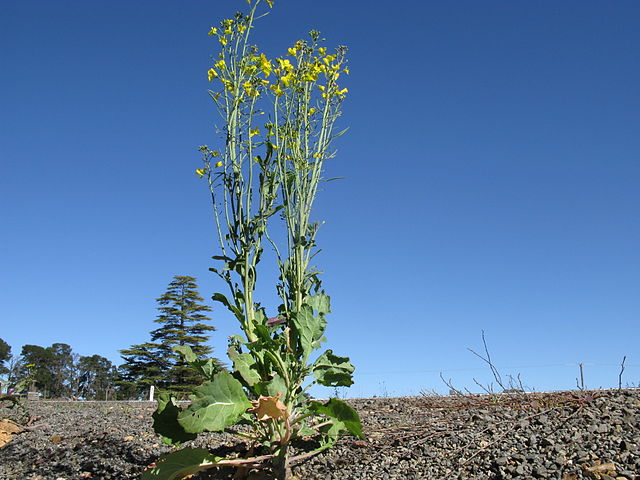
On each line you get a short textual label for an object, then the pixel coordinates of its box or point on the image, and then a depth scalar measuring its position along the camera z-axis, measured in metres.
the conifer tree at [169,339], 25.05
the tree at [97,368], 37.17
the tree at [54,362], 37.11
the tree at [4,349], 50.53
